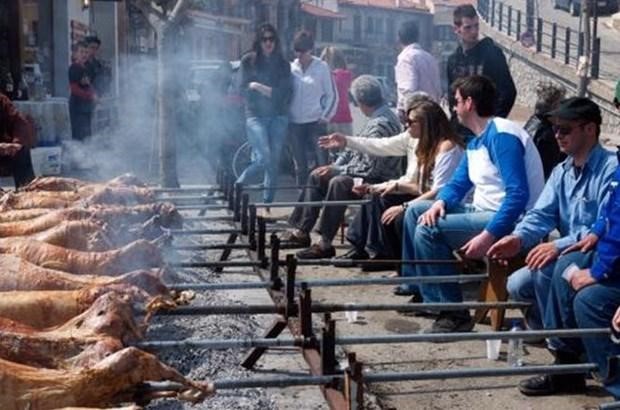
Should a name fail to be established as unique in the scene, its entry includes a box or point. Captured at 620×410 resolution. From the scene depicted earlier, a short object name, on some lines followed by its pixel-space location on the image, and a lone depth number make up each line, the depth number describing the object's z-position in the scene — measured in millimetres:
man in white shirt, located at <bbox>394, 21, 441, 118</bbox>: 8961
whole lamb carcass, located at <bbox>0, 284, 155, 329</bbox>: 4051
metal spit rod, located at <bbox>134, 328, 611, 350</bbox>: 3727
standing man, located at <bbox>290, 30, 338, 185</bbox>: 10078
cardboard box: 11208
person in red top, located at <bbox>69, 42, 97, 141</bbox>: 13922
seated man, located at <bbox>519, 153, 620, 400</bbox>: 4398
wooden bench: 5547
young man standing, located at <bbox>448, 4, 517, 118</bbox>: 8023
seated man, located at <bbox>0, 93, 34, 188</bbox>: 8742
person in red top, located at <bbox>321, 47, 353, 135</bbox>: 11703
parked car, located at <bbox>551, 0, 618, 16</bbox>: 32031
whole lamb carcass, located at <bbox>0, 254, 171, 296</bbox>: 4375
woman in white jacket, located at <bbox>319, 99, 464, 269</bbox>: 6746
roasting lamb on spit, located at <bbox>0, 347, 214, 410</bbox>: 3115
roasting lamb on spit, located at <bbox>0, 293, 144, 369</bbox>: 3406
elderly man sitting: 8109
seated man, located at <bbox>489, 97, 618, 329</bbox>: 4938
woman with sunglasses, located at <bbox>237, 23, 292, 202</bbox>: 9945
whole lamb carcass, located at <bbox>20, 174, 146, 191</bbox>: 6818
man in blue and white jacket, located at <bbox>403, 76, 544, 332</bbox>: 5605
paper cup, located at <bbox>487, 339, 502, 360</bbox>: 5535
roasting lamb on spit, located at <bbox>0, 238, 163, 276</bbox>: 4805
